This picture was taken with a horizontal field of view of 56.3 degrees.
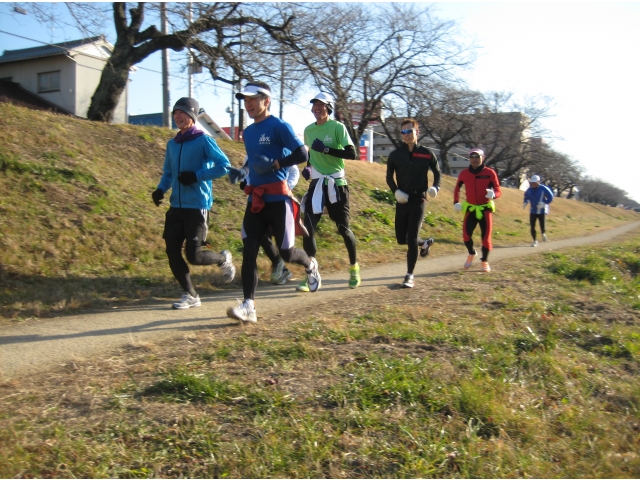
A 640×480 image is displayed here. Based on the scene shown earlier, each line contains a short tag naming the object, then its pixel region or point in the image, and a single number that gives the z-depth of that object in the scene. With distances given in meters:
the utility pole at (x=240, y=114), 13.98
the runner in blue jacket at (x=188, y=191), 5.88
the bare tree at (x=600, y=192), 107.10
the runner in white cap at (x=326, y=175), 6.82
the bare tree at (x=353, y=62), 14.89
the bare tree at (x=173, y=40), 13.44
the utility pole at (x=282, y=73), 14.38
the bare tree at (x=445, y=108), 27.89
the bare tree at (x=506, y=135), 48.53
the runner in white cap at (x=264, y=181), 5.25
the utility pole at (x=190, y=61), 13.09
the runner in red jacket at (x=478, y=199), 9.31
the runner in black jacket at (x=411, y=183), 7.46
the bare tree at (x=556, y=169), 54.72
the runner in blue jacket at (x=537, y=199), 15.76
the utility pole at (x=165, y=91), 19.80
